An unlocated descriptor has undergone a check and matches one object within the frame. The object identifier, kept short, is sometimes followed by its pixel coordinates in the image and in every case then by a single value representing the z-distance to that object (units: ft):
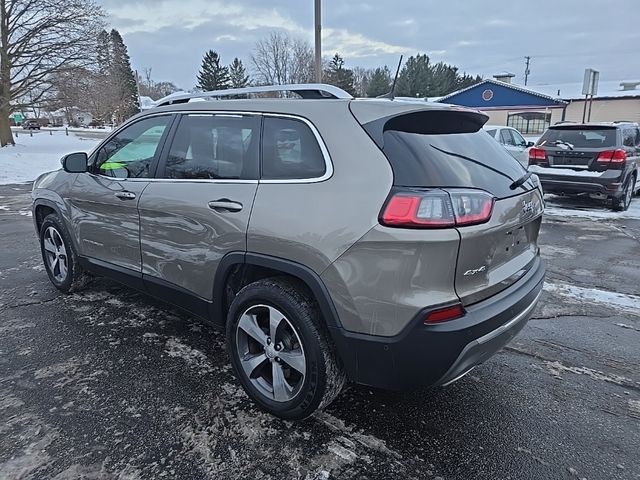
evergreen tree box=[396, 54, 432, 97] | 179.26
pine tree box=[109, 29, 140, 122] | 87.41
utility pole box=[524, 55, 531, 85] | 215.51
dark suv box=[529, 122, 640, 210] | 26.68
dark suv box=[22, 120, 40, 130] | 177.93
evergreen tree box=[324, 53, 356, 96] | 160.05
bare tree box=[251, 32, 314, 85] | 152.46
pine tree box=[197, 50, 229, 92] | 202.67
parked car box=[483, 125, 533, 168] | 38.50
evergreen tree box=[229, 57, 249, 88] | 199.66
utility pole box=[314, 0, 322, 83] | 34.30
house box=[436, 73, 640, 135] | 100.48
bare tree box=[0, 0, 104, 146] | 70.13
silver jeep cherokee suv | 6.64
